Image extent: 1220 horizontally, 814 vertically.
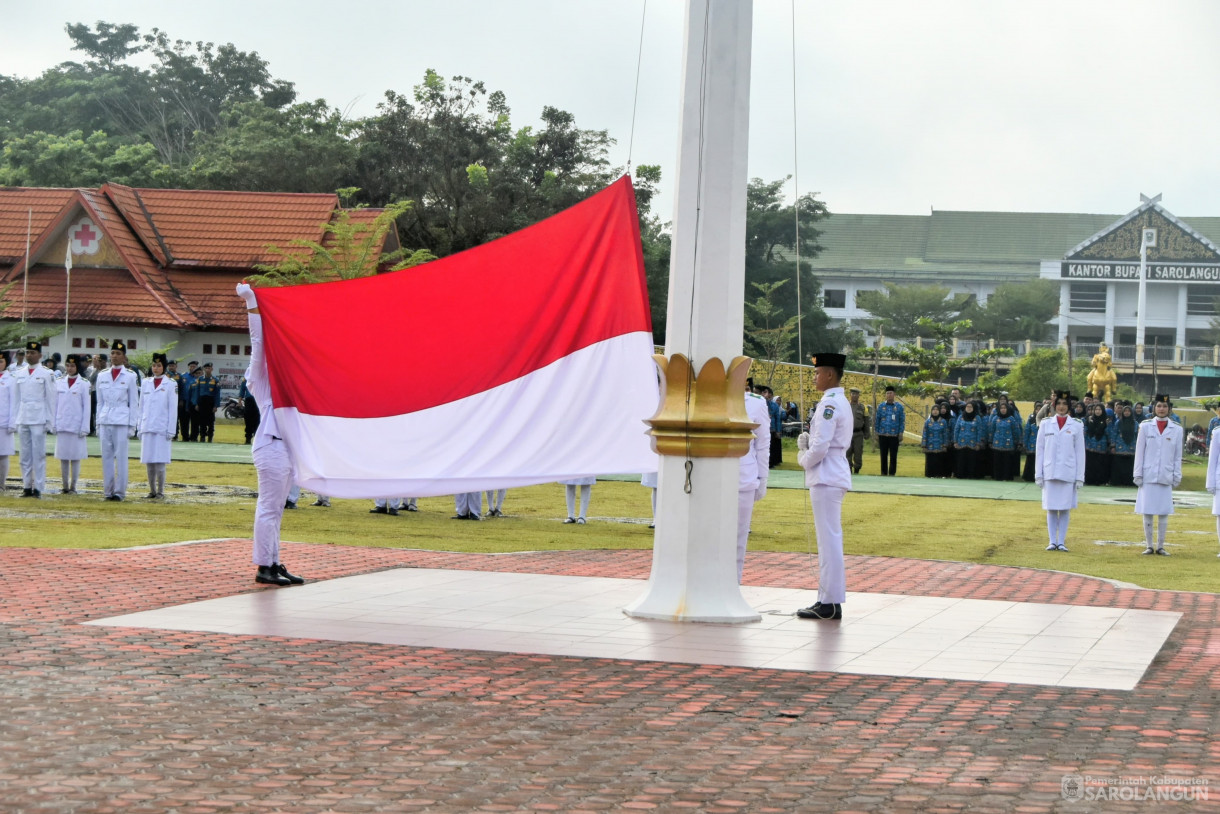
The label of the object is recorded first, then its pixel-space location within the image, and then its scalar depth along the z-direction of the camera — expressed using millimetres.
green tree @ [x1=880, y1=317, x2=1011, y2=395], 42438
